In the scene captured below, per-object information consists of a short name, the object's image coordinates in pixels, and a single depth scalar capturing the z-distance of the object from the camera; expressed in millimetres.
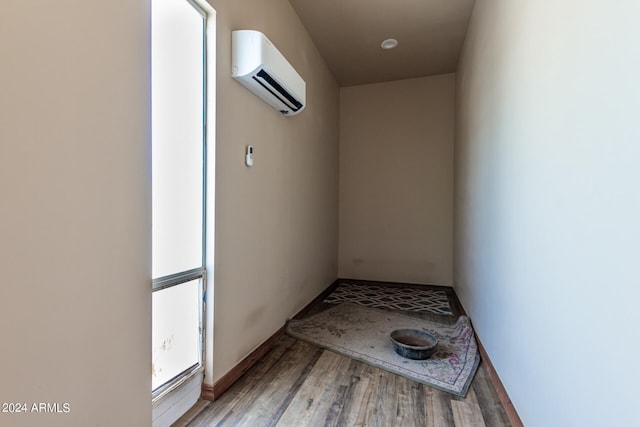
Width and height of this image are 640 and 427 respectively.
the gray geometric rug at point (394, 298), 3514
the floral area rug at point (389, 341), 2023
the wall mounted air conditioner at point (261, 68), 1861
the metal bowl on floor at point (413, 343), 2203
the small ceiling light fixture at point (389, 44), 3412
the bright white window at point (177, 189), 1477
